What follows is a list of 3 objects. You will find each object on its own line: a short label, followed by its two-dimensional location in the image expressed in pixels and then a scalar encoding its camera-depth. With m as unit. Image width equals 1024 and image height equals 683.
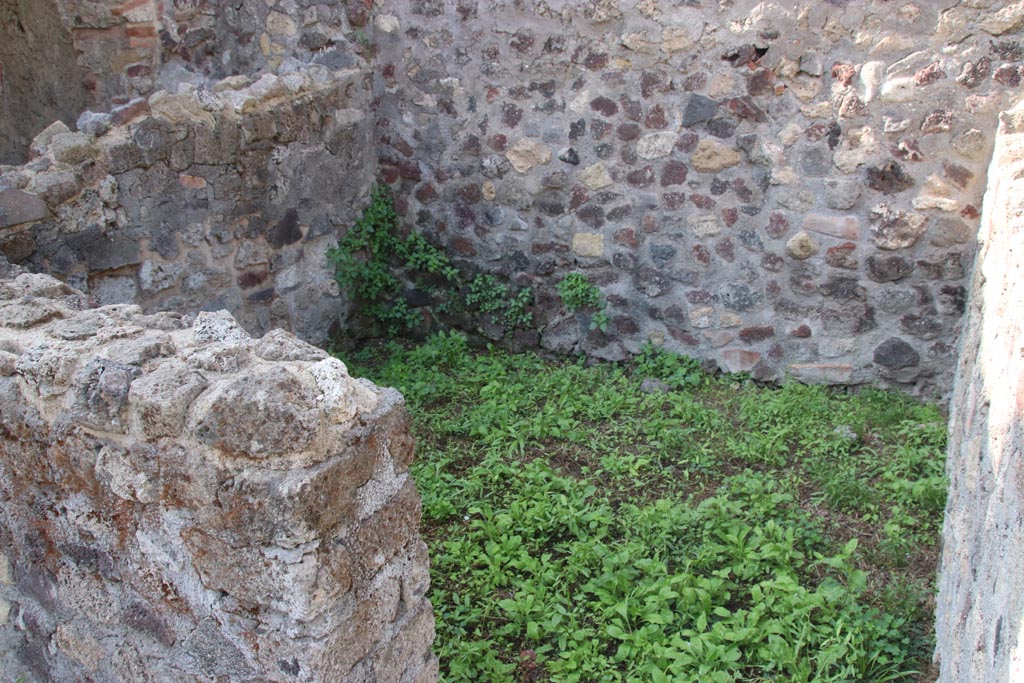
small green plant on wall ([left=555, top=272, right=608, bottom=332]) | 4.68
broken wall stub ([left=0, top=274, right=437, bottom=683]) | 1.75
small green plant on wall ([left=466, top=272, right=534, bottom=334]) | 4.88
